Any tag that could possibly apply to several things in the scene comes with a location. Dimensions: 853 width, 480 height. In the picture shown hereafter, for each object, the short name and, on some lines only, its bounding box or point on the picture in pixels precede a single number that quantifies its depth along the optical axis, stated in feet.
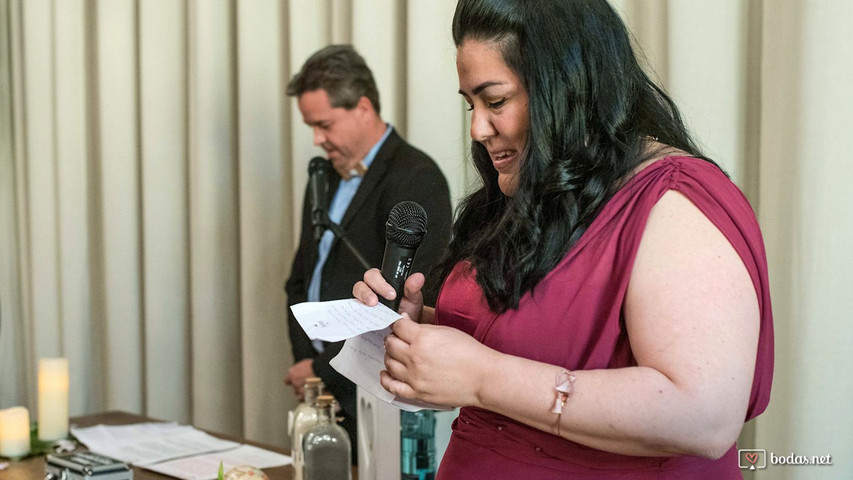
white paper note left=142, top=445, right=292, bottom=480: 6.72
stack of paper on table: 6.89
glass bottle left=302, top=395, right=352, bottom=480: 5.53
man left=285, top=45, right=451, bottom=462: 8.63
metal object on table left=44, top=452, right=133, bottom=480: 5.87
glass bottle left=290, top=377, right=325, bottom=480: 5.86
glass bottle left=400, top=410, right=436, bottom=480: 6.18
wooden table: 6.57
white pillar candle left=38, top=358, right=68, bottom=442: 7.85
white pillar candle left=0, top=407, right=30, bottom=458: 7.35
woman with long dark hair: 3.48
